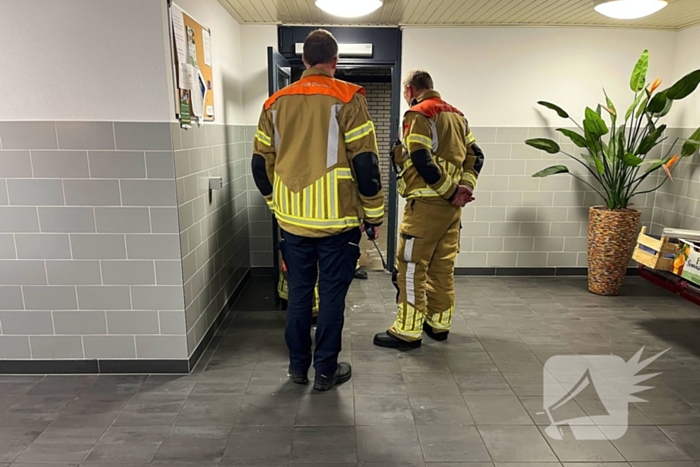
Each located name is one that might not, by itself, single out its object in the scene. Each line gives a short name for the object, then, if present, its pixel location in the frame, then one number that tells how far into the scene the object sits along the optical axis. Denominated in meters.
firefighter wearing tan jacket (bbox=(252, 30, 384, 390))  2.25
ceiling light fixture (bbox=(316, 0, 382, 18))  3.12
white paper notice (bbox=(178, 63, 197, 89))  2.49
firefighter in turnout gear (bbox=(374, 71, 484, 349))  2.68
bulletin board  2.43
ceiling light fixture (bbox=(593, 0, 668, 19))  3.08
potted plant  3.72
